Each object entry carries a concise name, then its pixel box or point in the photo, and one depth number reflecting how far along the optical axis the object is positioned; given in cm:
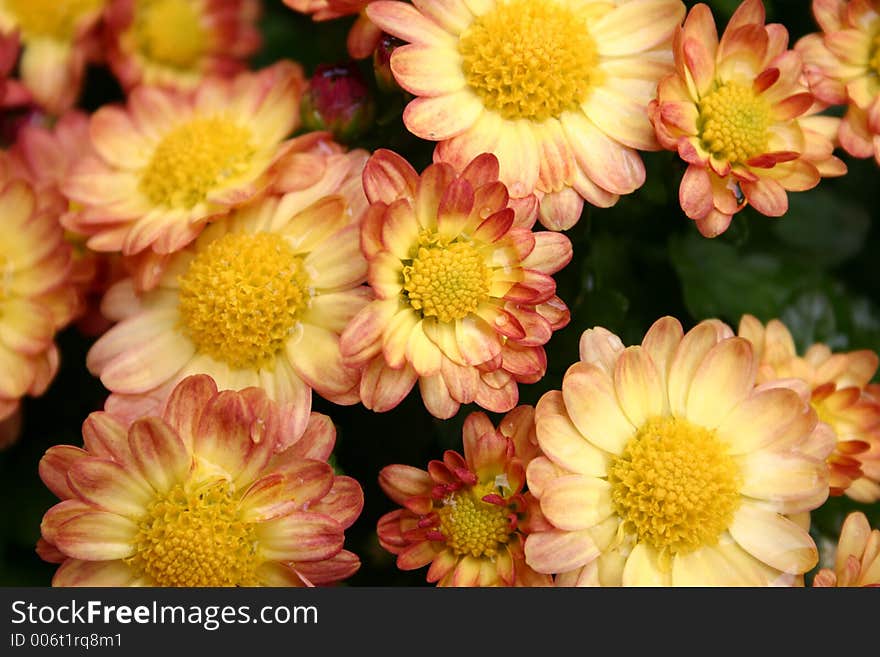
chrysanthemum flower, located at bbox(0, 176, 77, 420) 36
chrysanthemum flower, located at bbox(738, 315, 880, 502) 35
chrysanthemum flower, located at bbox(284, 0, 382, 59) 35
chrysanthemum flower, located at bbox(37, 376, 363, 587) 33
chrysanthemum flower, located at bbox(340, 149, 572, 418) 33
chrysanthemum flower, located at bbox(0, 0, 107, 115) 41
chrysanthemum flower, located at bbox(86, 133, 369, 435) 34
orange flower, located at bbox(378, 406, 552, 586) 33
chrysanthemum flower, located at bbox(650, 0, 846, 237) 34
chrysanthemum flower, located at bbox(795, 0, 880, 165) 35
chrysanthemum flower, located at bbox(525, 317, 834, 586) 33
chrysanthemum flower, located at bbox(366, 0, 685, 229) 34
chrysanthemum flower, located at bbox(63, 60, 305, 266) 35
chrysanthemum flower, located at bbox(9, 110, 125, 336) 37
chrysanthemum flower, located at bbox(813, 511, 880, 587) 33
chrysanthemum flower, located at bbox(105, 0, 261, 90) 41
